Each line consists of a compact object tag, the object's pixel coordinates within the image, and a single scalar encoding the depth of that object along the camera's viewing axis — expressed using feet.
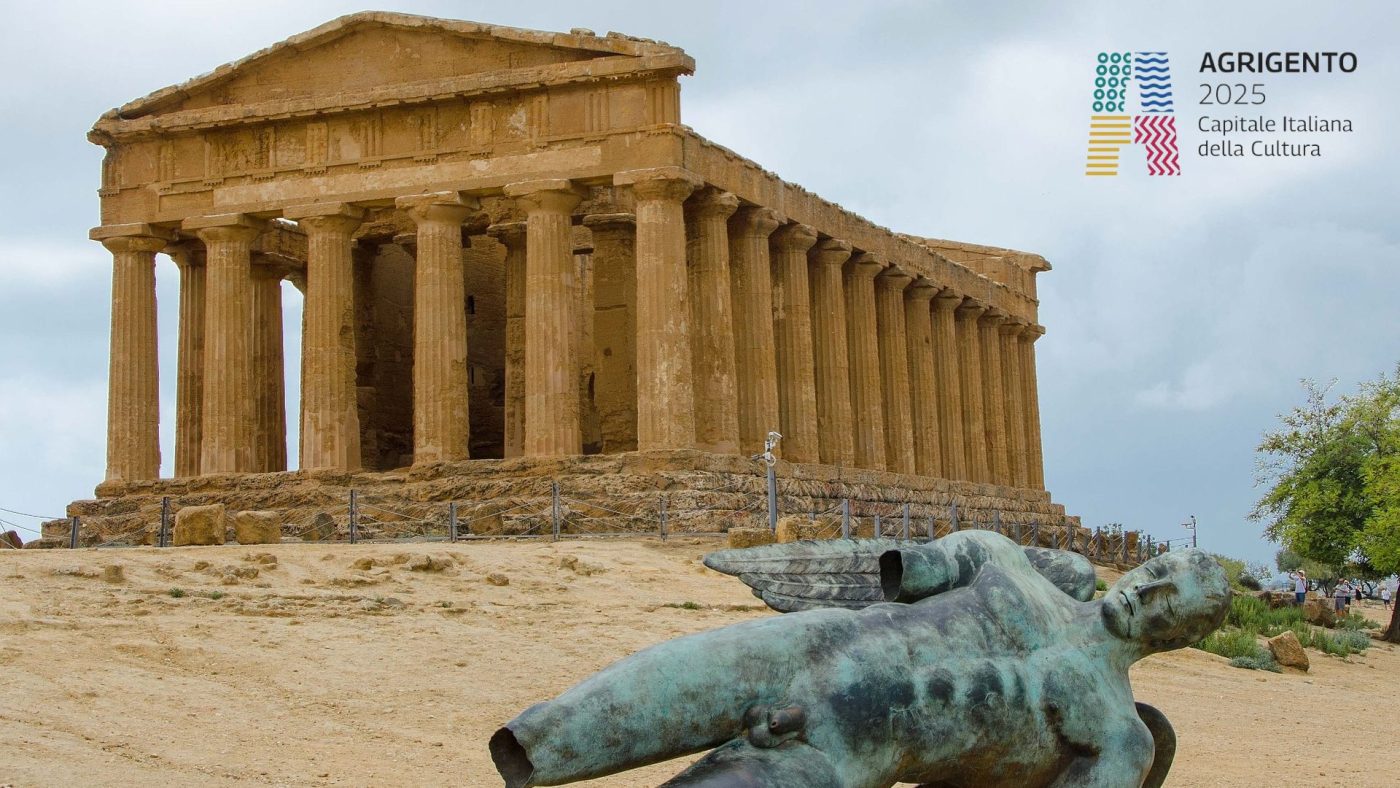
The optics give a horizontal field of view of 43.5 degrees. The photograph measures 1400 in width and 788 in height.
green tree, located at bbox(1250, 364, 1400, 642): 126.82
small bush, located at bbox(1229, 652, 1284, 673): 69.97
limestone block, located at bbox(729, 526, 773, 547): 73.10
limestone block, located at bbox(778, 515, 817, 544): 77.46
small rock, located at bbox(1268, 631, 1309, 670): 73.05
